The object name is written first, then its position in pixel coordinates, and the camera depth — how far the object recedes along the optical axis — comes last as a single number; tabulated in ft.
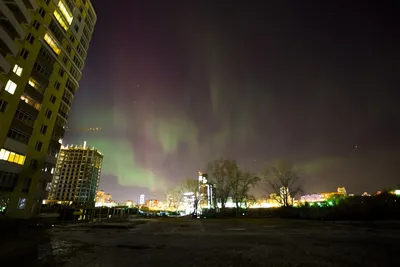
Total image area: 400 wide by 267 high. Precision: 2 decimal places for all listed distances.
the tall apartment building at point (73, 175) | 507.30
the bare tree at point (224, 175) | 227.40
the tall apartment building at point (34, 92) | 101.57
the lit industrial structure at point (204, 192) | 348.59
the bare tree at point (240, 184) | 222.28
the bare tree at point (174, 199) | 387.49
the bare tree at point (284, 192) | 211.41
